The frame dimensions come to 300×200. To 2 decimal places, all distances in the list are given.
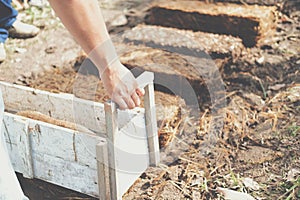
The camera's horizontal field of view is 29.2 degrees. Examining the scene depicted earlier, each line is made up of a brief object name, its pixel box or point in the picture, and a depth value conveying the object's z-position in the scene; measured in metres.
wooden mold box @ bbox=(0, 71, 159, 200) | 2.54
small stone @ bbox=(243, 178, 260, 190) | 2.76
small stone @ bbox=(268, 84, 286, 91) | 3.59
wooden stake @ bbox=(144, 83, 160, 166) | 2.76
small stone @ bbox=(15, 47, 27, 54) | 4.13
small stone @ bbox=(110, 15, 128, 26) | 4.55
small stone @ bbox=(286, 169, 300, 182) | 2.78
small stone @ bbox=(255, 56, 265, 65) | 3.85
